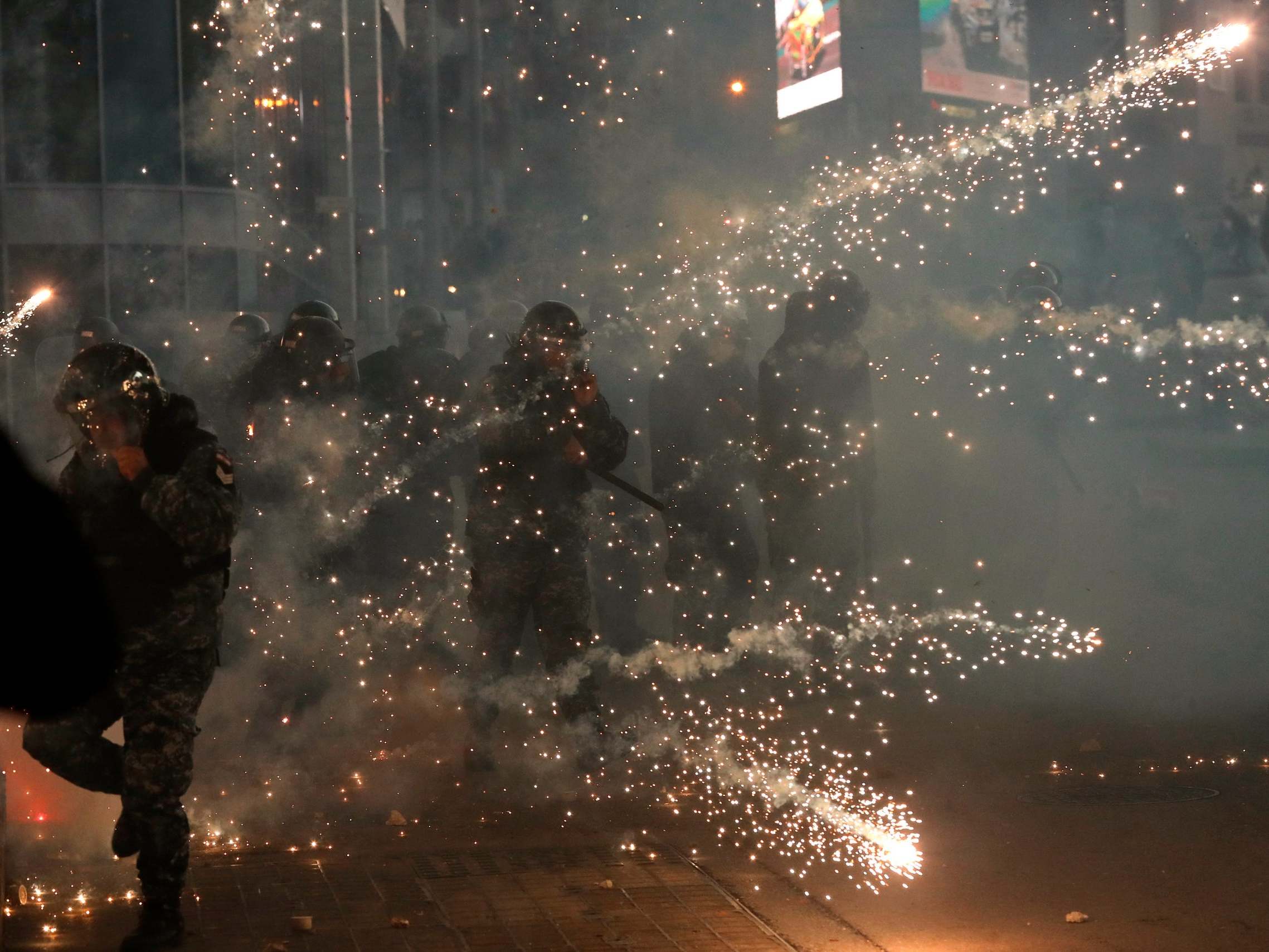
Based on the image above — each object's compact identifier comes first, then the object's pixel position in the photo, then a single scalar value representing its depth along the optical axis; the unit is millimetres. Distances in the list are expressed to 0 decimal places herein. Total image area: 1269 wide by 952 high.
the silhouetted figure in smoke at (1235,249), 18141
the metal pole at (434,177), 32125
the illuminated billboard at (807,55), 29281
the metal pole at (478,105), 29906
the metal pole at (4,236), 17078
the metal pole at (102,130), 16484
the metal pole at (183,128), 16344
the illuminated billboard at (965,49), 30359
